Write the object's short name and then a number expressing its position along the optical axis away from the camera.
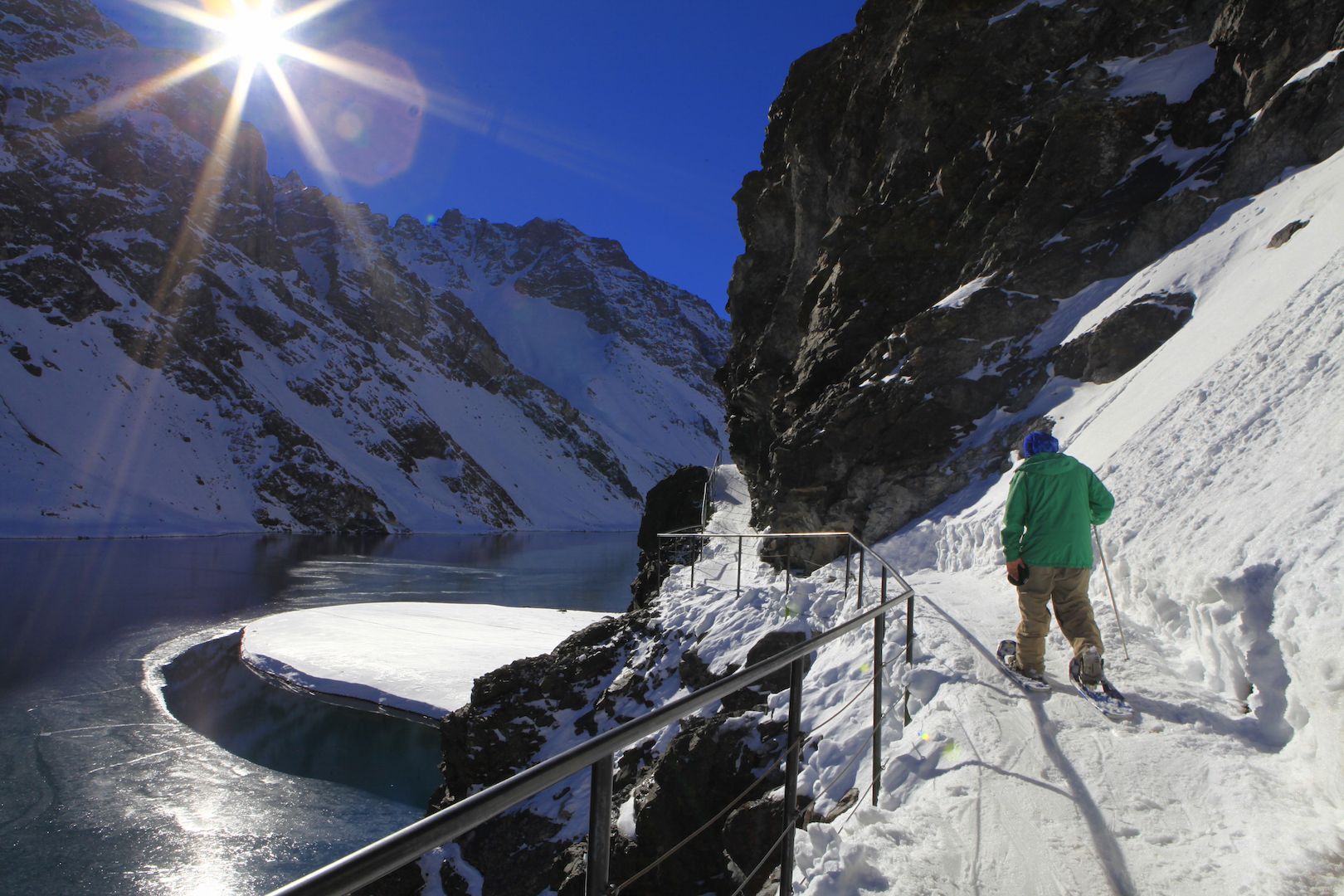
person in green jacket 4.96
